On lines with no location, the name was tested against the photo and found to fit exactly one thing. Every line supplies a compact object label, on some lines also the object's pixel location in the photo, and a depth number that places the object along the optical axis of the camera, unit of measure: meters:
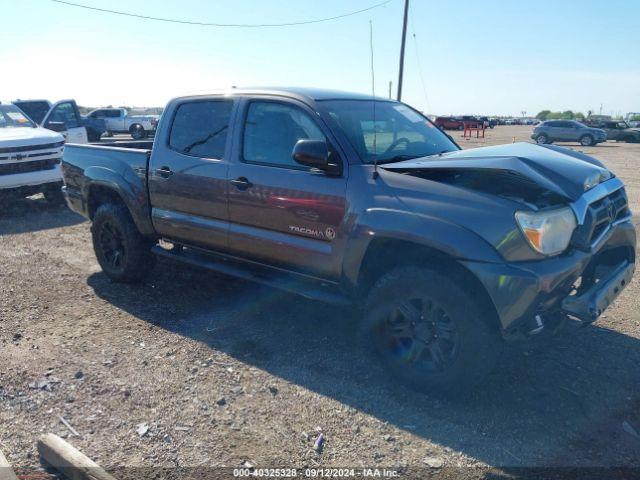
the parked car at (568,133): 31.98
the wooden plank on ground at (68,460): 2.71
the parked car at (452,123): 46.78
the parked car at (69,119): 13.17
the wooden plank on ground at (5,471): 2.79
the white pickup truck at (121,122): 32.88
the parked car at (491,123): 59.56
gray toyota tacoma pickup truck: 3.28
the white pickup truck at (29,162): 9.48
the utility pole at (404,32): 21.19
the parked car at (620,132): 34.59
